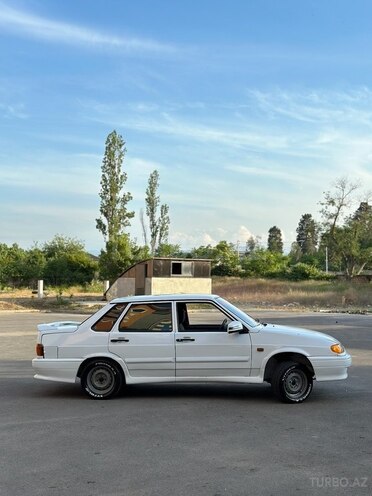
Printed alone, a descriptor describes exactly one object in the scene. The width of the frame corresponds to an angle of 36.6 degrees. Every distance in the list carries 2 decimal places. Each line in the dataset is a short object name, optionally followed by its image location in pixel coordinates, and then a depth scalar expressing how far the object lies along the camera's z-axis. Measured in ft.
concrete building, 124.67
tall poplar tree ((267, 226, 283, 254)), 433.23
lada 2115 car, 26.37
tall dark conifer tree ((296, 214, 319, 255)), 433.89
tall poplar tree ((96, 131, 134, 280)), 182.70
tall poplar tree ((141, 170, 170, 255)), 249.55
